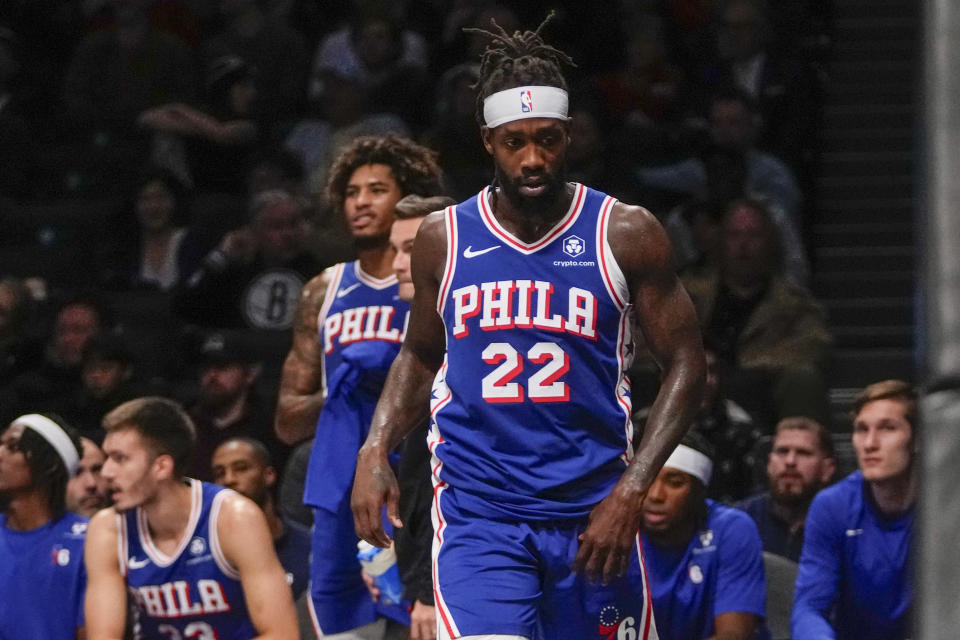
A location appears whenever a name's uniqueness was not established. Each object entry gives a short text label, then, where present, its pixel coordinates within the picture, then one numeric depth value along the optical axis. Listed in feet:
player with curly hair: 35.37
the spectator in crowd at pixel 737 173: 62.18
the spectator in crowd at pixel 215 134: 69.46
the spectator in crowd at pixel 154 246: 65.98
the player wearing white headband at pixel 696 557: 37.04
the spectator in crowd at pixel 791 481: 42.29
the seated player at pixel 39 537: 40.63
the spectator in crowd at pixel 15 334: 57.88
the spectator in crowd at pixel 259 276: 60.95
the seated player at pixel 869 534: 35.27
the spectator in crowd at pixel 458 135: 64.13
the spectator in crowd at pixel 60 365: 55.93
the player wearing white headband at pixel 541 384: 24.54
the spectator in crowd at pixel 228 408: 52.47
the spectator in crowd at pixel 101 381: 55.01
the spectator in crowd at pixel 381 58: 69.10
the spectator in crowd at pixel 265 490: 44.52
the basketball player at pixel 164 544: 36.01
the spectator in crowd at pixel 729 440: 47.70
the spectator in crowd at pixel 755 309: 54.13
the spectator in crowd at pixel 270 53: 72.79
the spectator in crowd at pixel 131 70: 72.13
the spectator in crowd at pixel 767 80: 67.21
